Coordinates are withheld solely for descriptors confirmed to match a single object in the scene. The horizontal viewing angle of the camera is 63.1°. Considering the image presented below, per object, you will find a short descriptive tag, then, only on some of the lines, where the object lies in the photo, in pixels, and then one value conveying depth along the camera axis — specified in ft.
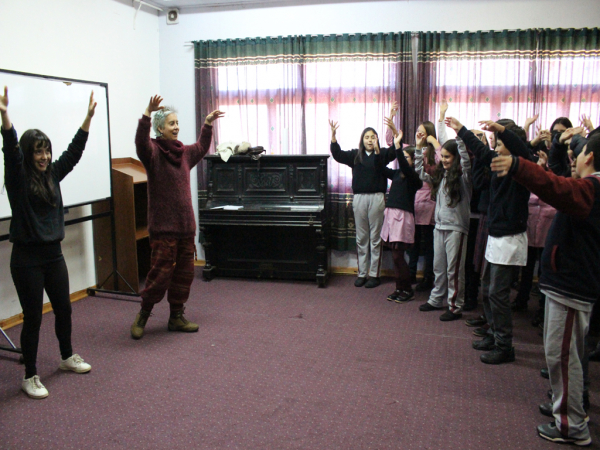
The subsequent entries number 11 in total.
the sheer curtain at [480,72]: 15.44
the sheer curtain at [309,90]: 16.17
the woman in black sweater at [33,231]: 8.27
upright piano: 15.79
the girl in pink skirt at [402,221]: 13.91
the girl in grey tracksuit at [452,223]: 11.79
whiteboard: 11.27
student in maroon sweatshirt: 6.65
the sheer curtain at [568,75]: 15.08
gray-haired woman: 10.75
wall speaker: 17.67
